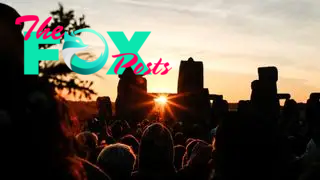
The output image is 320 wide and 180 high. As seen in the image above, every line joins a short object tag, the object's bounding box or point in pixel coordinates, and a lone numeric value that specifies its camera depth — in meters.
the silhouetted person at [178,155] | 7.20
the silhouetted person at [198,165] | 5.17
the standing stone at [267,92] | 19.73
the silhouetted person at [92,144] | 6.13
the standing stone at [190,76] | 28.72
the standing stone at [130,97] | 28.91
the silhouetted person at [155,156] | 4.68
